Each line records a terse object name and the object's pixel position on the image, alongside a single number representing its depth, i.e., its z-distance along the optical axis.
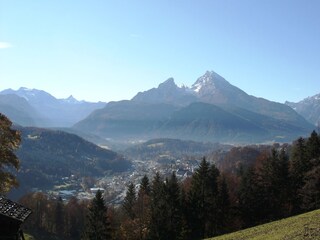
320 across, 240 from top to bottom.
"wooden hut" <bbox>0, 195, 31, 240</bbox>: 15.88
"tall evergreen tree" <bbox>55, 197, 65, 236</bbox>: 130.88
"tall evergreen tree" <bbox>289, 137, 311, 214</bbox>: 74.88
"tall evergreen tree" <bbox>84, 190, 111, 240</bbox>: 66.00
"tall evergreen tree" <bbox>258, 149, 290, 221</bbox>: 76.38
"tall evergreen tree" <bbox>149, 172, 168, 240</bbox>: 65.88
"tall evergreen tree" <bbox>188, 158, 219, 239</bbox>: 69.94
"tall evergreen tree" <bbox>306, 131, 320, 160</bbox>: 74.75
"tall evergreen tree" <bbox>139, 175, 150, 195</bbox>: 89.00
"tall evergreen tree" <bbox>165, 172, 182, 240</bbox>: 66.06
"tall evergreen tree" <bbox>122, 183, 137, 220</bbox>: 88.12
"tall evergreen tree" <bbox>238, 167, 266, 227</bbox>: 75.50
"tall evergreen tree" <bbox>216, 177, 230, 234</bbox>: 73.12
